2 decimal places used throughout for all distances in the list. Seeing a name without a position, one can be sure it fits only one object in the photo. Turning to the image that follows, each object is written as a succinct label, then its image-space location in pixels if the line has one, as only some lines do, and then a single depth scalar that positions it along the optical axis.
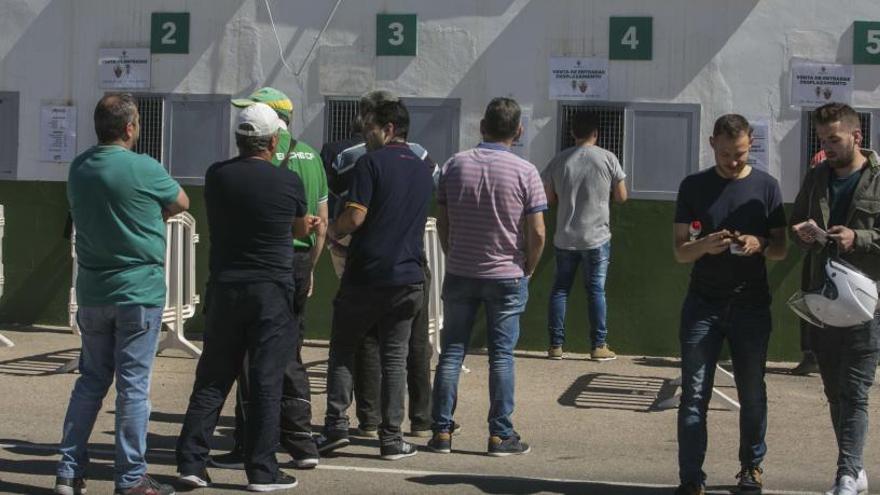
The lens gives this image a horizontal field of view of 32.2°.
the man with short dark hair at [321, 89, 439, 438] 8.52
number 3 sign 13.07
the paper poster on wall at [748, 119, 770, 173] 12.61
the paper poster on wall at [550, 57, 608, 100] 12.80
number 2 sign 13.46
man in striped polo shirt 8.31
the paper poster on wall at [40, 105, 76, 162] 13.60
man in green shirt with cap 8.04
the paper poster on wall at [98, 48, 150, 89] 13.54
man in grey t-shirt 12.08
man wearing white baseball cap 7.34
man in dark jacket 7.12
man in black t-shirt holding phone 7.25
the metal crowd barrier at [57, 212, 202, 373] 11.38
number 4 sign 12.70
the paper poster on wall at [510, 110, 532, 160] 12.91
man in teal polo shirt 7.11
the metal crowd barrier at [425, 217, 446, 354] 11.27
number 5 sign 12.43
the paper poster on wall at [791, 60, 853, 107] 12.48
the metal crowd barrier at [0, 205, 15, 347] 12.48
